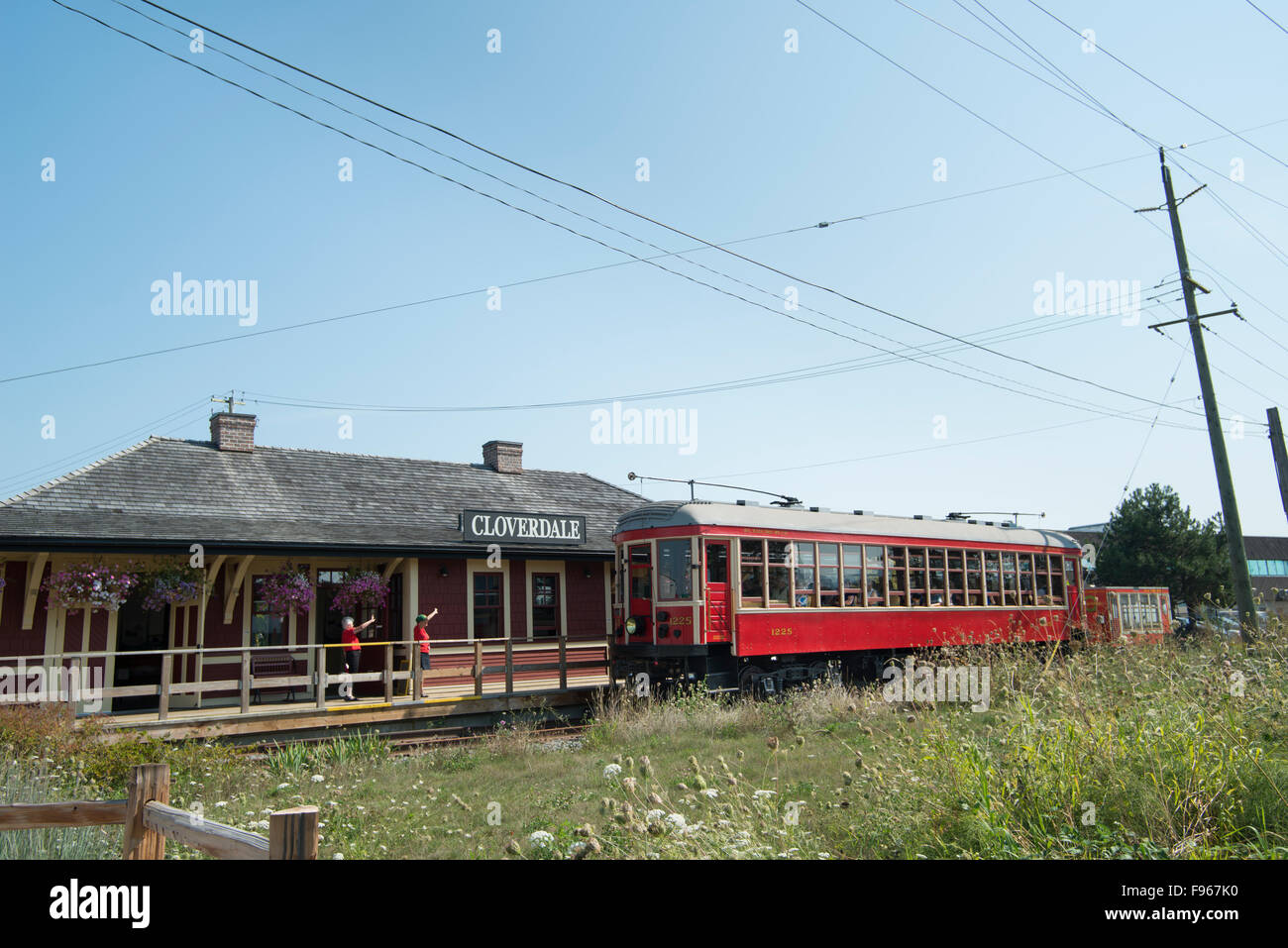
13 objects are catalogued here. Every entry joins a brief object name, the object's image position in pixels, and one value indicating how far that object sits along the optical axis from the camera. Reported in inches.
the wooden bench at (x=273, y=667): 581.9
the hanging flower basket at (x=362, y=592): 626.5
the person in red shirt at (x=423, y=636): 561.3
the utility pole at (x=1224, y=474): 543.5
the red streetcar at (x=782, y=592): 540.1
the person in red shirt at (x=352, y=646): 553.3
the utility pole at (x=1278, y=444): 564.7
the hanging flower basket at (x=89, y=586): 515.2
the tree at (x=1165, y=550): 1542.8
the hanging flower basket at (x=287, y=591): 597.0
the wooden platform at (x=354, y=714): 455.8
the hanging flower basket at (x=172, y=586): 545.6
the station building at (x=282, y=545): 529.3
